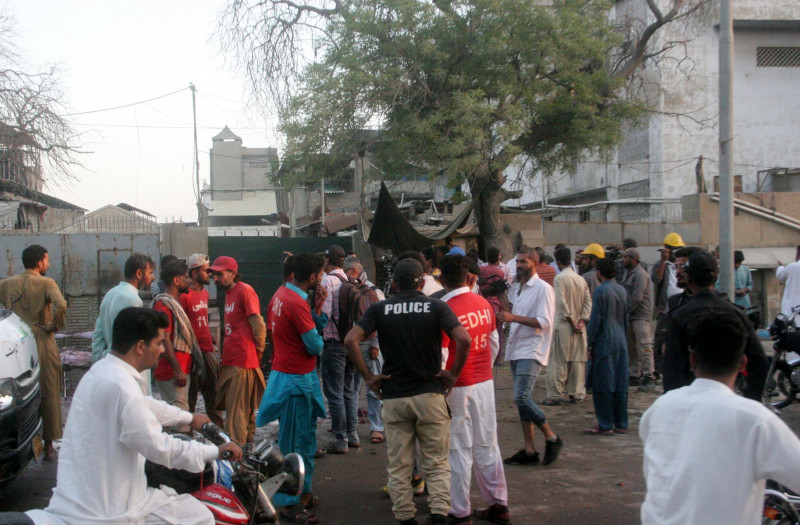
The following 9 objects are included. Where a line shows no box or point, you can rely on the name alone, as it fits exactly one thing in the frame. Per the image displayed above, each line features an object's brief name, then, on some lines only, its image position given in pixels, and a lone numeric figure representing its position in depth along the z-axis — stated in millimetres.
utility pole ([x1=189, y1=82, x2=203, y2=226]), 25062
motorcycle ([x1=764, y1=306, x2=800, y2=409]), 7762
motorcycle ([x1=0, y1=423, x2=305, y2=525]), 3387
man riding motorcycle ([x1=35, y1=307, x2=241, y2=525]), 2928
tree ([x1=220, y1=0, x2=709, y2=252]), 13438
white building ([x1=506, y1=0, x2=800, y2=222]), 20969
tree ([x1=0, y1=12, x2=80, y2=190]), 13477
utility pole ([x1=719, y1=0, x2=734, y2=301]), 6945
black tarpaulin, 13453
